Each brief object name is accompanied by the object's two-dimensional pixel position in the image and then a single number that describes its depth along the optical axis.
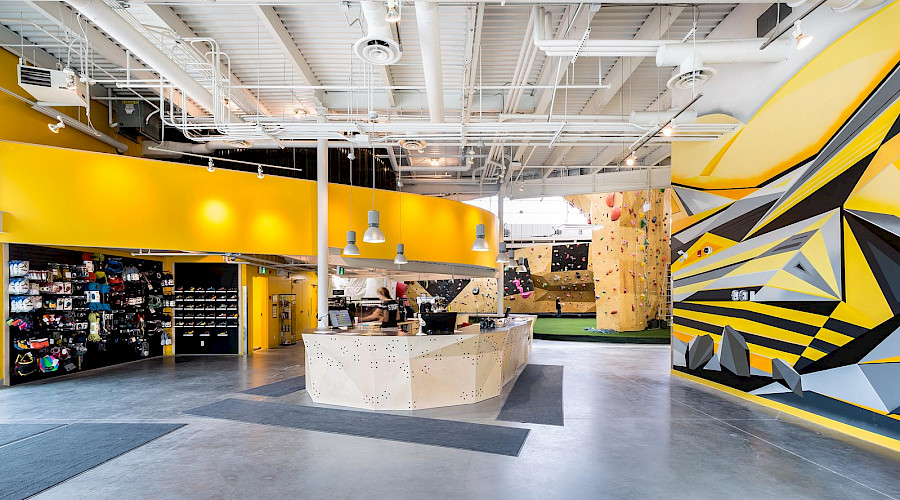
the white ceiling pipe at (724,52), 5.72
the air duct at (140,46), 4.88
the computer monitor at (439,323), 6.36
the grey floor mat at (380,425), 4.80
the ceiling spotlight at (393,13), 4.05
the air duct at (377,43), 4.18
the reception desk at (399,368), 6.14
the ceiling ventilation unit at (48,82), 6.62
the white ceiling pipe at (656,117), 7.51
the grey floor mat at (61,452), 3.81
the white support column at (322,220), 9.11
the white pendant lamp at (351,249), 8.47
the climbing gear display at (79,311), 7.94
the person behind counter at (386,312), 7.93
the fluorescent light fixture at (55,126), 7.67
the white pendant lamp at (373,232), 7.90
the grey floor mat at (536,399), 5.74
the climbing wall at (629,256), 15.40
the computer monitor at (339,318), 7.32
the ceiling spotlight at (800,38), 4.85
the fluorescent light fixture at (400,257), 9.63
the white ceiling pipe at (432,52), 4.65
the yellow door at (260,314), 12.30
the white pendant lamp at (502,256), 10.34
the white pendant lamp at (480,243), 9.55
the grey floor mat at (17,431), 4.98
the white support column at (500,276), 13.88
